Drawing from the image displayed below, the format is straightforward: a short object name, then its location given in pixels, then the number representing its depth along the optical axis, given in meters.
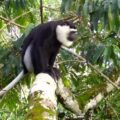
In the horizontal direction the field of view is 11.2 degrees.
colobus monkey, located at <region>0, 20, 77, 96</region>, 5.33
